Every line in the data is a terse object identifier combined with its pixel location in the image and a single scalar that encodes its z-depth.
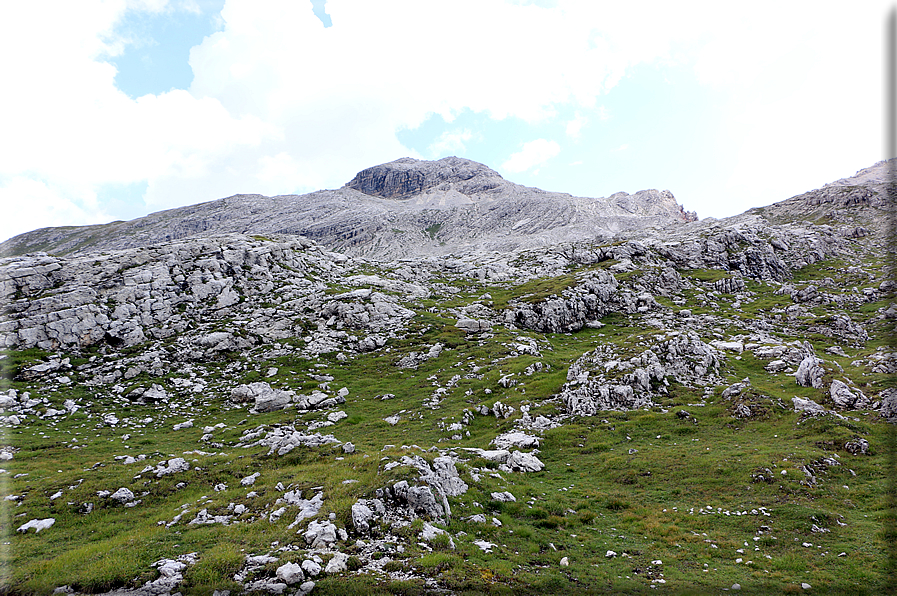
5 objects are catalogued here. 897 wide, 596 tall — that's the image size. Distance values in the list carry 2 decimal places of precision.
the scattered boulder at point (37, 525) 18.88
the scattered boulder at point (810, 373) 32.94
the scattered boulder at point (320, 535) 14.47
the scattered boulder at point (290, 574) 12.22
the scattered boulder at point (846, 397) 28.27
